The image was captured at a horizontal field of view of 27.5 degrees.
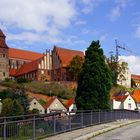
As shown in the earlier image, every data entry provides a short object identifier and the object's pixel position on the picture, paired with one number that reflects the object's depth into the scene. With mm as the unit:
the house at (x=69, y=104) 60413
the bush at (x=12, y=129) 10029
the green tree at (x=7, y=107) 36151
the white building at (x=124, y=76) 84775
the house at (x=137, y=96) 69176
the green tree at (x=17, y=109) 35384
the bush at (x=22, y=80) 78030
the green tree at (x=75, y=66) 79442
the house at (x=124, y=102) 65248
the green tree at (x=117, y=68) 79916
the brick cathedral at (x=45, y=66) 87755
